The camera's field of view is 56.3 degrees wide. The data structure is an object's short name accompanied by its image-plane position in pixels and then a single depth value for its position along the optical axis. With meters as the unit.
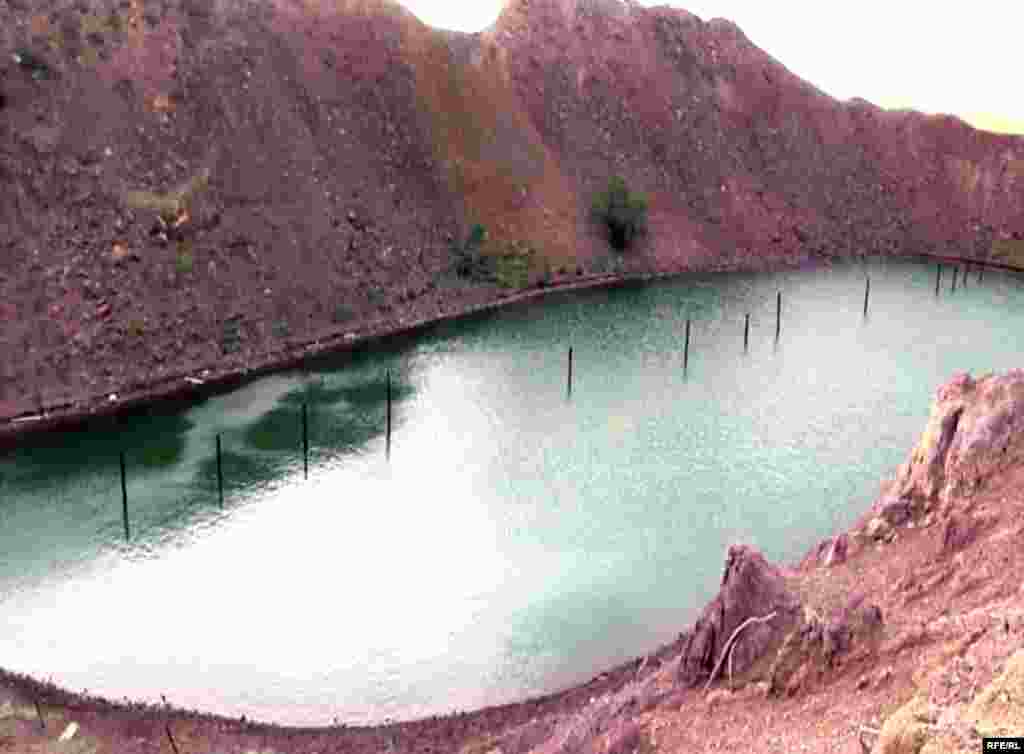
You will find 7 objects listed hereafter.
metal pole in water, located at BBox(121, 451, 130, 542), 43.91
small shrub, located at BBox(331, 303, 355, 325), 66.65
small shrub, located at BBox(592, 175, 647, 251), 82.25
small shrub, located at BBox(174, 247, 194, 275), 61.12
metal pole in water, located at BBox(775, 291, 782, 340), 69.74
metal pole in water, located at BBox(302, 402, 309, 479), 48.78
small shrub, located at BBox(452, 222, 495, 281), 75.31
